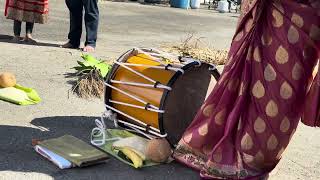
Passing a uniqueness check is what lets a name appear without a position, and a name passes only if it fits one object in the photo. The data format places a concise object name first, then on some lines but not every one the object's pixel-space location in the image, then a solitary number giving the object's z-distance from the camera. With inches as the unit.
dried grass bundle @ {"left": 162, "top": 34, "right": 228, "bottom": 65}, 228.9
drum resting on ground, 135.6
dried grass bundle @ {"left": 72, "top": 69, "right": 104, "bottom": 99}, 184.4
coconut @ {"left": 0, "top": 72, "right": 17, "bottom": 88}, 169.9
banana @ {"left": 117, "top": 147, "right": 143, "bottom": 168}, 128.1
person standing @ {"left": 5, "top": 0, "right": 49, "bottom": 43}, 254.2
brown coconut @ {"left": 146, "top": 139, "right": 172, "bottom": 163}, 130.5
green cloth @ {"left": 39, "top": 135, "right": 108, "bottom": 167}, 125.9
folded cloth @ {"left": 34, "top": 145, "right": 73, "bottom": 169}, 123.6
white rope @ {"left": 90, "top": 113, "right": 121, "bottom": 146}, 141.0
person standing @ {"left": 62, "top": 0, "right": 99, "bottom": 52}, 247.8
